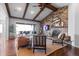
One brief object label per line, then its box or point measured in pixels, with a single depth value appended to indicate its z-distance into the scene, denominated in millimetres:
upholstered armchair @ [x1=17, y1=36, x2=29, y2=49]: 1640
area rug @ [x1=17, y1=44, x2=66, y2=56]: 1591
